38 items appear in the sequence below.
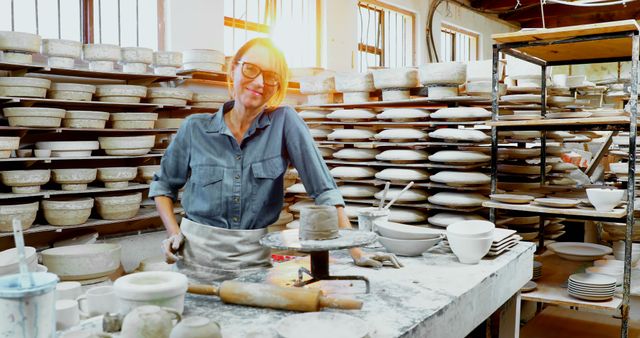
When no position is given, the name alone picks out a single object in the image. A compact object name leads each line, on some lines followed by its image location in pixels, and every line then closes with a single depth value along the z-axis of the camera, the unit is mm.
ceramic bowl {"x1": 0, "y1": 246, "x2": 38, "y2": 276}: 2963
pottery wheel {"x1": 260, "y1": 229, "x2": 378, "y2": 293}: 1527
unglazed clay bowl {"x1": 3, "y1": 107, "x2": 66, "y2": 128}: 3881
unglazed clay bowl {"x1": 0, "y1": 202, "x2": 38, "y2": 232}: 3764
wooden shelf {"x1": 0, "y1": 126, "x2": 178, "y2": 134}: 3908
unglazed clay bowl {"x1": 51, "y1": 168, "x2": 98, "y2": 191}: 4102
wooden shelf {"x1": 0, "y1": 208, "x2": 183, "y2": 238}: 3932
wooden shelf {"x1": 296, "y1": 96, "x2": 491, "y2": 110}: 4145
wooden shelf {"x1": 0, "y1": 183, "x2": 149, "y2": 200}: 3851
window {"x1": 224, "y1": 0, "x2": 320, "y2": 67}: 6246
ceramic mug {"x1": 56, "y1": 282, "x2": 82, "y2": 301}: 1666
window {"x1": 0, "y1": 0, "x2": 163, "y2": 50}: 4508
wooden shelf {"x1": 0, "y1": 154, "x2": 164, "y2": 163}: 3847
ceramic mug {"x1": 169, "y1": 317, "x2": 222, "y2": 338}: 1095
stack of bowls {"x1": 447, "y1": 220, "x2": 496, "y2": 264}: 2096
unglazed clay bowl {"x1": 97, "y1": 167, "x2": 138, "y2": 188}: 4336
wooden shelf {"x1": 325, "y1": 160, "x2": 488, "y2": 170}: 4020
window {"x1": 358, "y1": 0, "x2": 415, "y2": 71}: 7988
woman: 2096
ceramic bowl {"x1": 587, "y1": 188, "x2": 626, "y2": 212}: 3027
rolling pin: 1474
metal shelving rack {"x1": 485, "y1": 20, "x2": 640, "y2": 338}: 2912
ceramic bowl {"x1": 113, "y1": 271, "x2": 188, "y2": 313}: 1264
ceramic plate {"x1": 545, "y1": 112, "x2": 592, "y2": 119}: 3212
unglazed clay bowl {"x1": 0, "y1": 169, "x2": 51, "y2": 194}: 3850
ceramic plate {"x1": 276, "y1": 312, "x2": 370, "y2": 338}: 1296
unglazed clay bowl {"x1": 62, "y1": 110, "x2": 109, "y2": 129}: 4164
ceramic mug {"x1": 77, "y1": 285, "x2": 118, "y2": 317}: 1501
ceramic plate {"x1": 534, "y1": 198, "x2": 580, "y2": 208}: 3135
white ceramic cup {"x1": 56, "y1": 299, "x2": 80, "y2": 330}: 1410
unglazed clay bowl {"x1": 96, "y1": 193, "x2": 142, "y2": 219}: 4297
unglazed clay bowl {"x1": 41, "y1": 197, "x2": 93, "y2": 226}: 4027
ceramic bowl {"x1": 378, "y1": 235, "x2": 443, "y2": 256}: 2182
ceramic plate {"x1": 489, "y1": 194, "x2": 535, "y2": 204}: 3297
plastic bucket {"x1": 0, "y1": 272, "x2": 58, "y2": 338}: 1083
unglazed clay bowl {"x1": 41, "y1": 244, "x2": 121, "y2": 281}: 3734
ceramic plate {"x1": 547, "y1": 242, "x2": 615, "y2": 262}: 3646
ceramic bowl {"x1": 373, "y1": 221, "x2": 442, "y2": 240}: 2193
